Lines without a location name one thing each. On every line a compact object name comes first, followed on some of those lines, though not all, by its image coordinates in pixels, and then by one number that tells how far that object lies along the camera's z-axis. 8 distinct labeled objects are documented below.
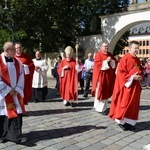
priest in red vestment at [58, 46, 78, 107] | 5.64
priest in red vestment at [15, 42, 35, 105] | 4.32
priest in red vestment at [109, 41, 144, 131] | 3.86
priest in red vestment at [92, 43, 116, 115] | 5.00
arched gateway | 9.58
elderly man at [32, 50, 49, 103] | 6.33
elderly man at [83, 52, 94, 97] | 7.25
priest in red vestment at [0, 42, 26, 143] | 3.19
